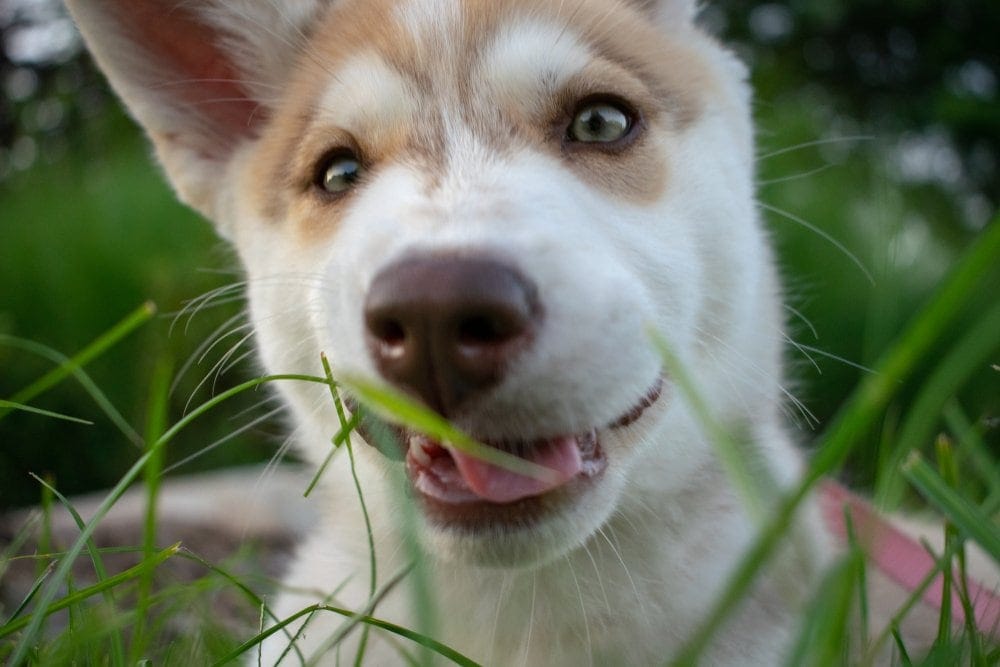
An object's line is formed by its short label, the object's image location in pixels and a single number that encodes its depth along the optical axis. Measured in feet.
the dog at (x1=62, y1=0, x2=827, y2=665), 0.78
